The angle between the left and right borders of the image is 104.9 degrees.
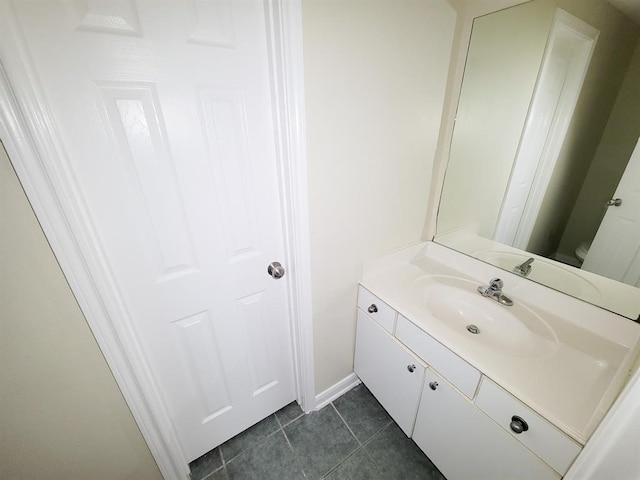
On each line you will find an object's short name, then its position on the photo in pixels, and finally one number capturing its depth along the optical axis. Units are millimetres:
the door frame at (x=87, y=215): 529
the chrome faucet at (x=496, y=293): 1063
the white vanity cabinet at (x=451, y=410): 696
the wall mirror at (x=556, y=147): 820
